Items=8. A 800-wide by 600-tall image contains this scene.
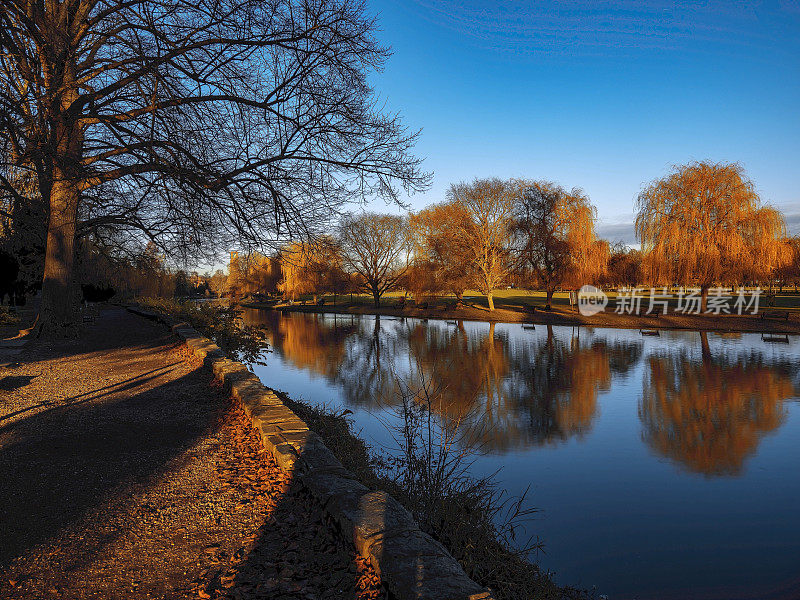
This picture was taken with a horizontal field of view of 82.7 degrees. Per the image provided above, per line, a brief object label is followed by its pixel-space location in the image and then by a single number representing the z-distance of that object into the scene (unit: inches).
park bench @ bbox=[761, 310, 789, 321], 1056.8
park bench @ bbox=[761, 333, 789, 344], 896.3
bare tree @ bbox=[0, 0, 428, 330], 300.5
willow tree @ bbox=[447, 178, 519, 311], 1438.2
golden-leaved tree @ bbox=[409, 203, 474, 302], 1466.5
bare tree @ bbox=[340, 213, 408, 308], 1909.4
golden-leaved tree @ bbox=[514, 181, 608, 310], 1371.8
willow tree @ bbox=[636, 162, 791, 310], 1086.4
